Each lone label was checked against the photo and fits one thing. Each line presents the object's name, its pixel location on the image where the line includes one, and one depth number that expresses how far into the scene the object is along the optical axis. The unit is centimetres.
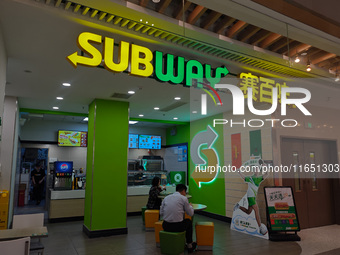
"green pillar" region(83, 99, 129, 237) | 598
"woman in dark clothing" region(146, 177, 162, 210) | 643
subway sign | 301
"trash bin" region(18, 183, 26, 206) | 988
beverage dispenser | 756
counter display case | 850
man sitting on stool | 456
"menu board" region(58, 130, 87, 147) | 1017
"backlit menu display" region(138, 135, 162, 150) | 1102
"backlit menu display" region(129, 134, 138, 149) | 1087
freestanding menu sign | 562
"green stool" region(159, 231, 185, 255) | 446
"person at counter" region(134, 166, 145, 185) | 855
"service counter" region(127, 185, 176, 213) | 816
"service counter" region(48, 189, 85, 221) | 721
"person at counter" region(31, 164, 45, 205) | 988
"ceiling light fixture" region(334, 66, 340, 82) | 479
